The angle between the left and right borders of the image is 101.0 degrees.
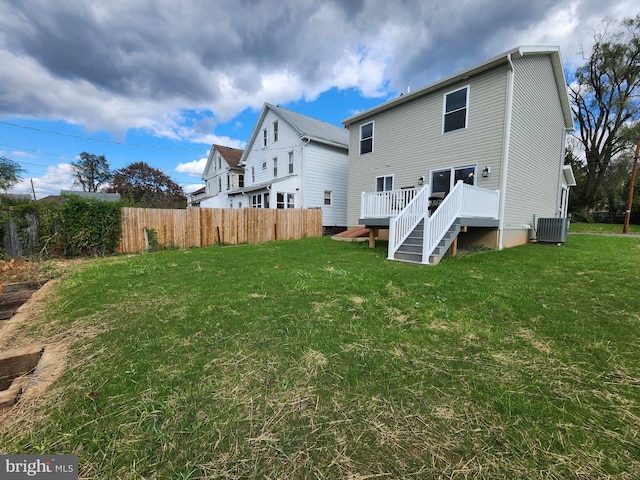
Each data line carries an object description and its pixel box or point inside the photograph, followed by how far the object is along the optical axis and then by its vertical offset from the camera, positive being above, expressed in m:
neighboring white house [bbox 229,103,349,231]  16.06 +3.30
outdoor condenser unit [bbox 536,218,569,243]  9.98 -0.46
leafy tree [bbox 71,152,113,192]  42.31 +6.91
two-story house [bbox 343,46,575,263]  7.48 +2.45
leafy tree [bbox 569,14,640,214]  20.53 +10.13
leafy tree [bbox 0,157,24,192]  15.02 +2.57
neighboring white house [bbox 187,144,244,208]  22.14 +3.81
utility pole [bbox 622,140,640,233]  15.02 +1.69
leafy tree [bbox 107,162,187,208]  38.28 +4.84
